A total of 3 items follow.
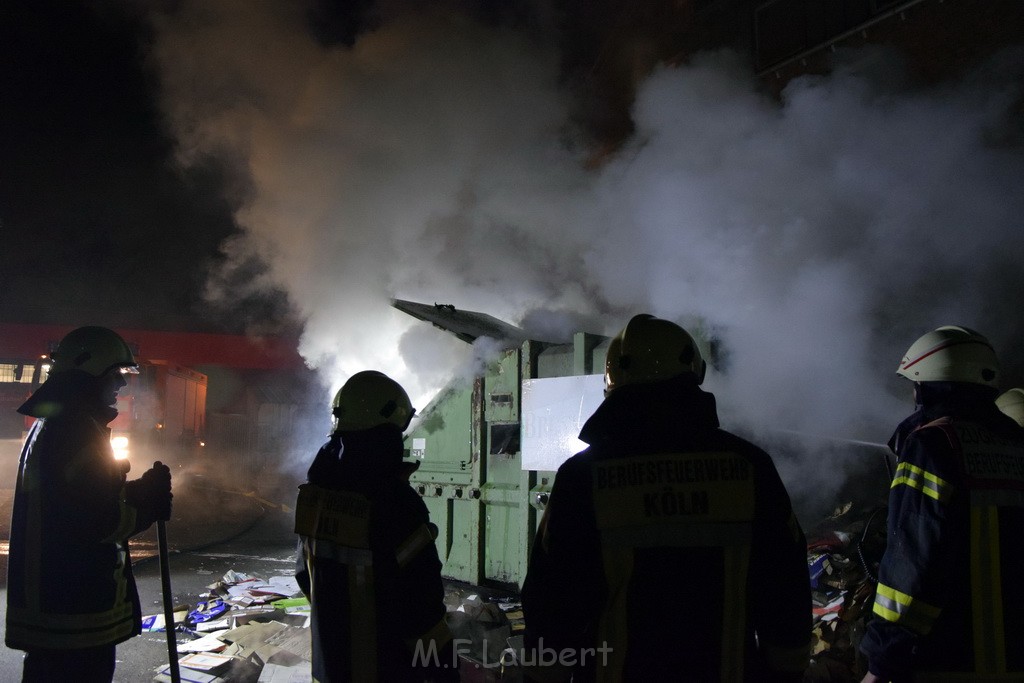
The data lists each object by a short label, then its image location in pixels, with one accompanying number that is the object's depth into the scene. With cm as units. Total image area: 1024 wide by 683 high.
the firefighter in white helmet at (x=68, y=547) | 252
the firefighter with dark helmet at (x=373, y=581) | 214
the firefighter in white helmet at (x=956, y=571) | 211
